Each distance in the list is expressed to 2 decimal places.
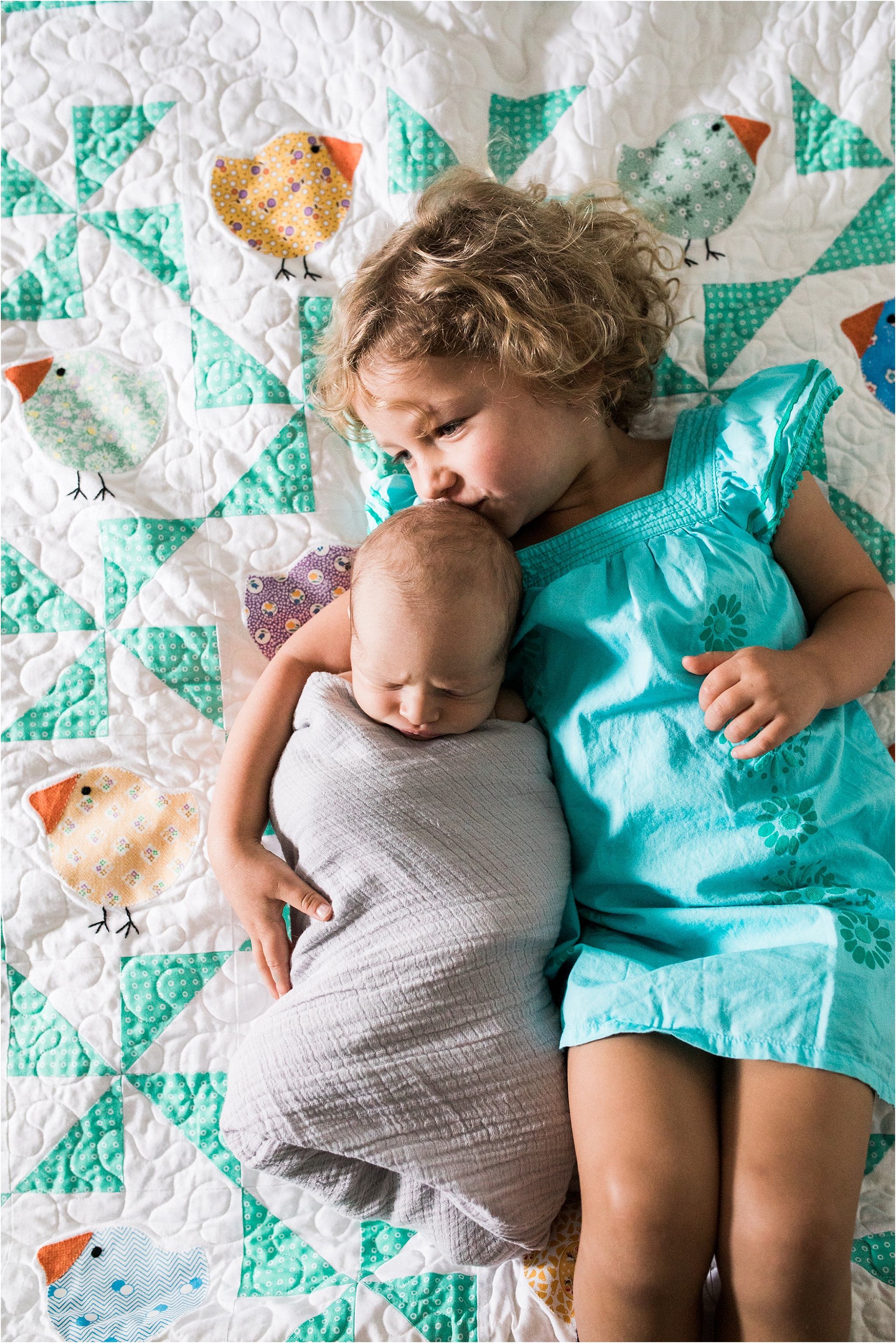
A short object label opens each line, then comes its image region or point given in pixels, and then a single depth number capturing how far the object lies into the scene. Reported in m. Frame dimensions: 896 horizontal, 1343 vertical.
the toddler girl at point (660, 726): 0.86
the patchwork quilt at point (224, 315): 1.14
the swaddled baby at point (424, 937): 0.93
